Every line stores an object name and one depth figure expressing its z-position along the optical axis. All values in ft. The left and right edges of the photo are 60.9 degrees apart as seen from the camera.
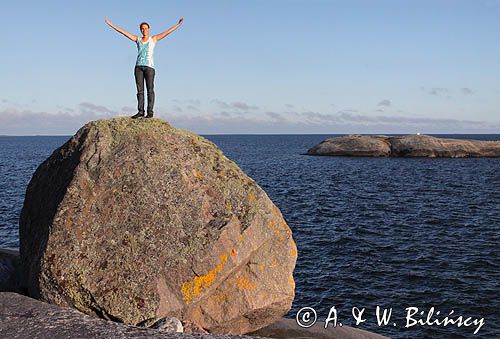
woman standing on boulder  39.01
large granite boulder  30.73
